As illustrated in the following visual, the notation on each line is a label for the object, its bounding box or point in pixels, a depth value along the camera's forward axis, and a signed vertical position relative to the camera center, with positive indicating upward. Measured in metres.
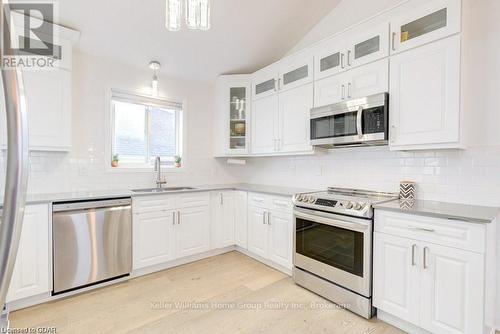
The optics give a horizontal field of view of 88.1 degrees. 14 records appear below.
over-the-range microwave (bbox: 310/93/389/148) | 2.25 +0.41
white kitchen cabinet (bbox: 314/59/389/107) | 2.28 +0.79
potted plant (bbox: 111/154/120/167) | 3.21 +0.03
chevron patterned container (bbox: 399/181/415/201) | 2.34 -0.23
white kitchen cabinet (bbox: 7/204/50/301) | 2.16 -0.82
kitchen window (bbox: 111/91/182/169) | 3.30 +0.44
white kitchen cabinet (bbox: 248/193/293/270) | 2.88 -0.76
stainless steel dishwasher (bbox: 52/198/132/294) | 2.35 -0.77
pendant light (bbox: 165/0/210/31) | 1.72 +1.01
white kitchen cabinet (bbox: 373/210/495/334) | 1.60 -0.73
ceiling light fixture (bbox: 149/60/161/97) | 3.28 +1.23
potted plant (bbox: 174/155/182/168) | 3.78 +0.04
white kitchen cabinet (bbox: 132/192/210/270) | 2.85 -0.76
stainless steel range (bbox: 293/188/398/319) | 2.10 -0.73
